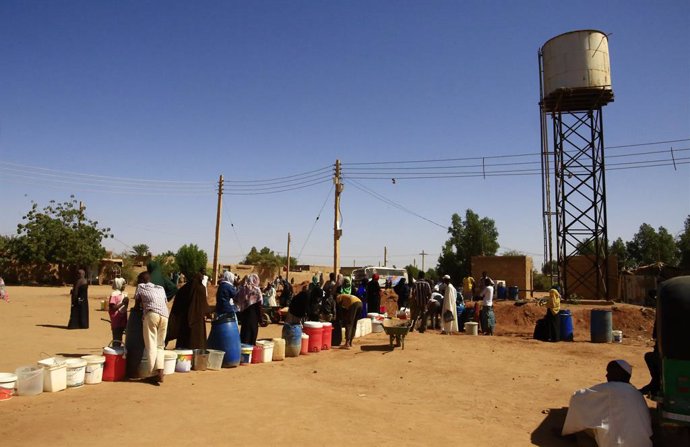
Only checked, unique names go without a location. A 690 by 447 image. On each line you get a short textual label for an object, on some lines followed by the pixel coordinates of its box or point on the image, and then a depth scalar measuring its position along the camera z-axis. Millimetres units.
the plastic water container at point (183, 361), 7863
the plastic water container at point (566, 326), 14266
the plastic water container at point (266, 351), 9273
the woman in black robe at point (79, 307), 12896
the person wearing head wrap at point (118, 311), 8898
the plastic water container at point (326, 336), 11109
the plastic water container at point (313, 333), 10742
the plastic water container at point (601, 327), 13984
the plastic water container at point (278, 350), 9555
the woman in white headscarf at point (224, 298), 8953
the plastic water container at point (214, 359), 8242
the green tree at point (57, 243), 37719
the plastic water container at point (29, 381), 6113
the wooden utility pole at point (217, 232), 28597
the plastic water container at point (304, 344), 10359
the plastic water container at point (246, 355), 8930
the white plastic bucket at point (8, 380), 5871
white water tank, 21969
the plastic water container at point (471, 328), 14875
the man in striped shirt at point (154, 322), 7066
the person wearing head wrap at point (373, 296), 16688
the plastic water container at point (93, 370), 6801
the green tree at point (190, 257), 46375
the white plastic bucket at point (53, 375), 6328
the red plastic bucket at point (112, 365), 7082
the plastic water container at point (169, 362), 7566
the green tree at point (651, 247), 55625
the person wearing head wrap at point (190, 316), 8266
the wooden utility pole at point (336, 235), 22734
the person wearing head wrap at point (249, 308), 9734
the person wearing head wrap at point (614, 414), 4938
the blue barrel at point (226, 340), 8523
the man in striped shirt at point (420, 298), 14211
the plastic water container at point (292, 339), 10016
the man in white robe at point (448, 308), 14688
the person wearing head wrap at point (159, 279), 7800
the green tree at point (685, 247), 44281
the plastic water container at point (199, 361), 8141
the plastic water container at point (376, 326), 14875
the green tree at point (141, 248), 71975
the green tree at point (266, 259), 51750
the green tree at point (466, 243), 51166
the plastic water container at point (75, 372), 6551
